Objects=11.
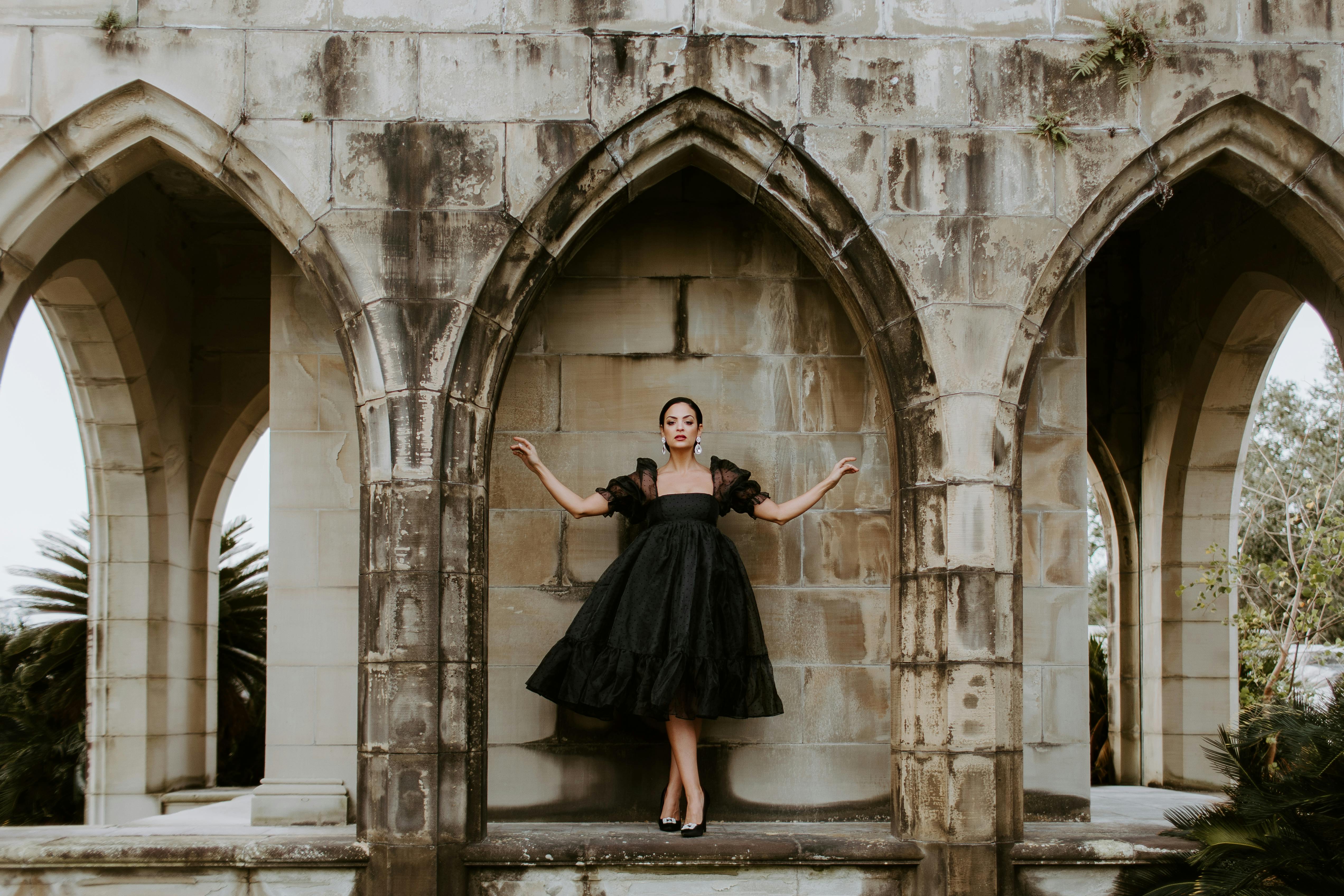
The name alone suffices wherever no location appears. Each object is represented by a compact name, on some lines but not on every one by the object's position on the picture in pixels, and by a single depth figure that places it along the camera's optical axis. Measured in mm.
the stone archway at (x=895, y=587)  5254
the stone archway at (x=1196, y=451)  5680
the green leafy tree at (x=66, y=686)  10703
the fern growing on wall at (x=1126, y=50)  5570
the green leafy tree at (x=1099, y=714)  9492
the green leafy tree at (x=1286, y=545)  8266
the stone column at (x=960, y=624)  5297
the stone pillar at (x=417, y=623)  5227
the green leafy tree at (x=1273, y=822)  4523
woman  5441
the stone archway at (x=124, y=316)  5484
